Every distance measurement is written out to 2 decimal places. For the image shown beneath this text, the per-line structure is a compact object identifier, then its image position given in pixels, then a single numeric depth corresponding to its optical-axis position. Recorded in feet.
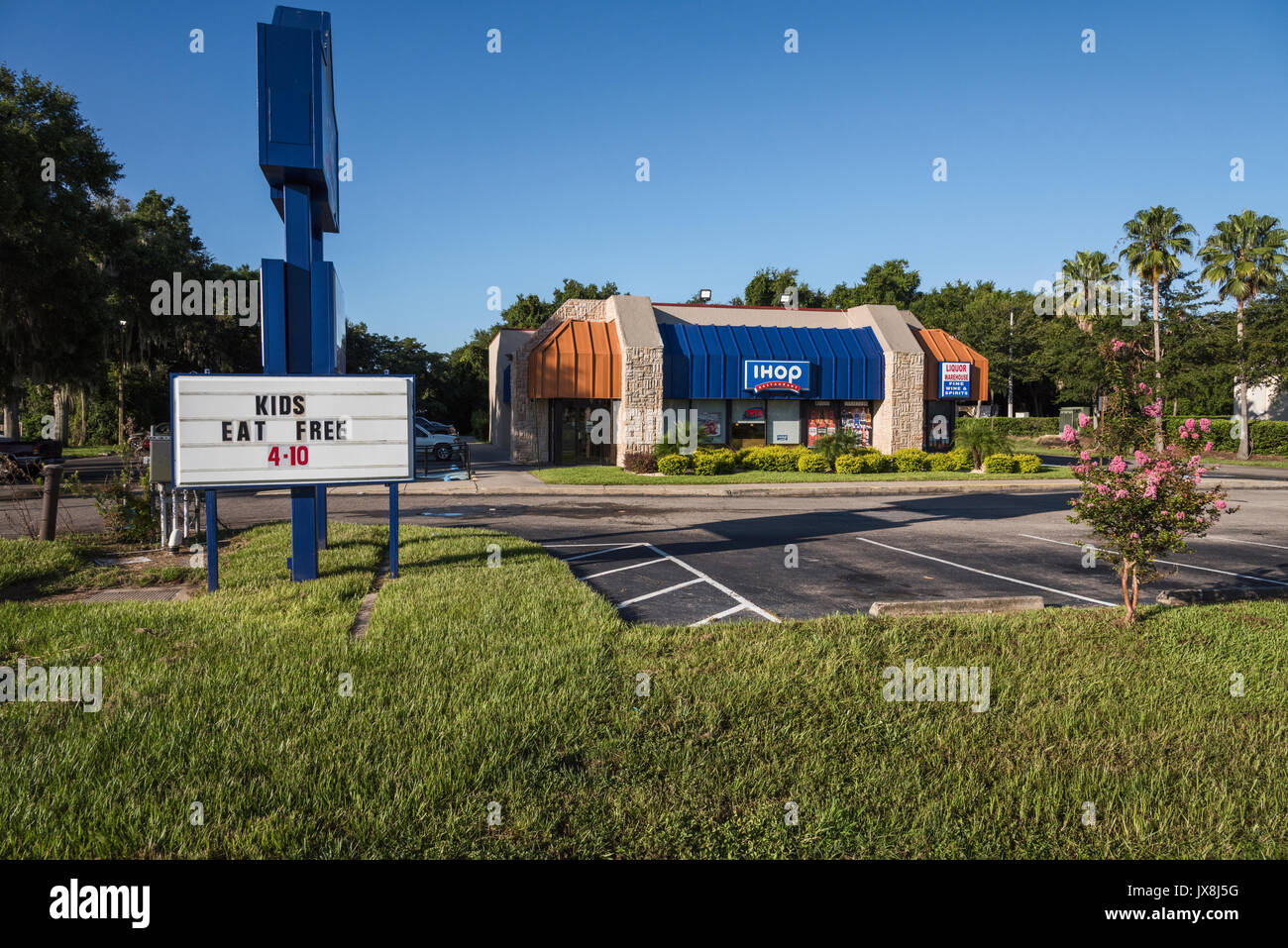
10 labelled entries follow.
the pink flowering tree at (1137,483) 22.65
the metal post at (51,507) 38.38
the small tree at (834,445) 94.58
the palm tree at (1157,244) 150.71
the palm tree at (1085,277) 199.82
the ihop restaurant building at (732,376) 98.43
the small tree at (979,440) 98.43
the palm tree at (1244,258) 140.36
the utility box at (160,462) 34.30
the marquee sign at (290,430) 28.04
